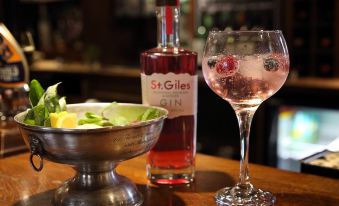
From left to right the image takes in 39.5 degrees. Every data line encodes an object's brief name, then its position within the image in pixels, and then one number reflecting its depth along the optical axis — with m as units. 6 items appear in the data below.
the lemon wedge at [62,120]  0.74
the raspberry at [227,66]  0.74
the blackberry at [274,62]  0.74
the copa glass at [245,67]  0.74
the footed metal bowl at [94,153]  0.69
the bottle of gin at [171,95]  0.87
